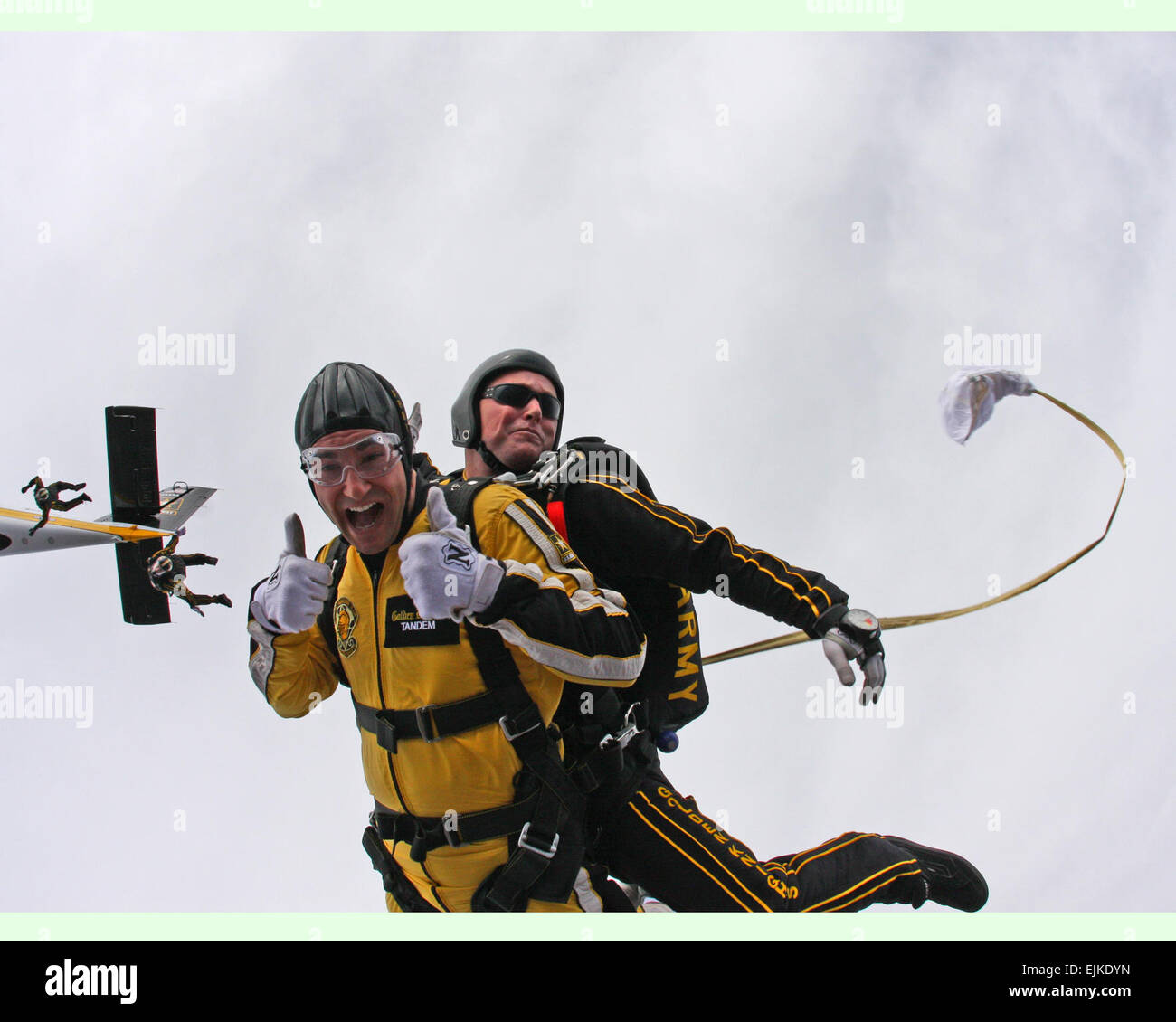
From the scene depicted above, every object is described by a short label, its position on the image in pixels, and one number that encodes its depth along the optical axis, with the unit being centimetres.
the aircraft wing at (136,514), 591
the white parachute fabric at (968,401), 420
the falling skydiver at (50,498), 684
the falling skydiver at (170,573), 591
